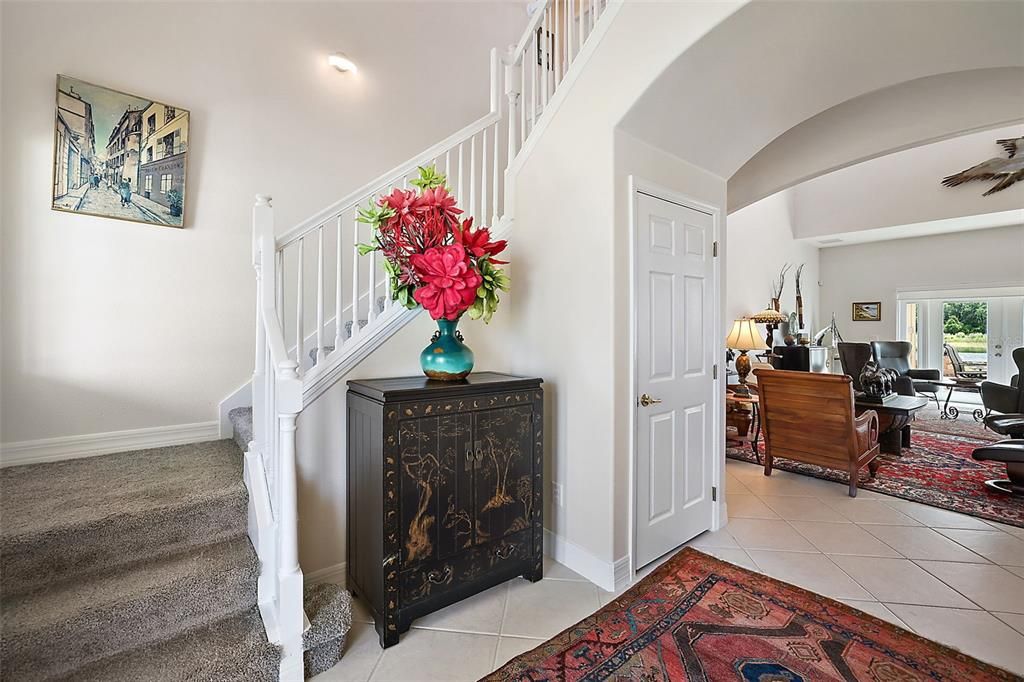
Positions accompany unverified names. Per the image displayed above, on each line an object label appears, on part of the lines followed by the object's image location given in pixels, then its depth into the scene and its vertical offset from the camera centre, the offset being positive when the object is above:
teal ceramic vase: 2.07 -0.08
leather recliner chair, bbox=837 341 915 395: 5.62 -0.27
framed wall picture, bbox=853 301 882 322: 8.02 +0.56
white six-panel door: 2.30 -0.19
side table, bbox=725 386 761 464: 4.28 -0.67
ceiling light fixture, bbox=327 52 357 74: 3.08 +2.01
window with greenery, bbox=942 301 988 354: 7.25 +0.26
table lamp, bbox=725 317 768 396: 4.52 +0.00
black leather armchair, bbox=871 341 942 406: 6.82 -0.30
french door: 6.96 +0.25
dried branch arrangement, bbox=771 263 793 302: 7.28 +0.96
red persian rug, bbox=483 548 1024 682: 1.59 -1.23
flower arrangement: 1.91 +0.44
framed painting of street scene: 2.24 +1.02
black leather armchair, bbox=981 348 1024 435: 4.56 -0.60
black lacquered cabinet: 1.76 -0.67
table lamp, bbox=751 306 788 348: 5.89 +0.31
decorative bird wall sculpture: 5.31 +2.24
